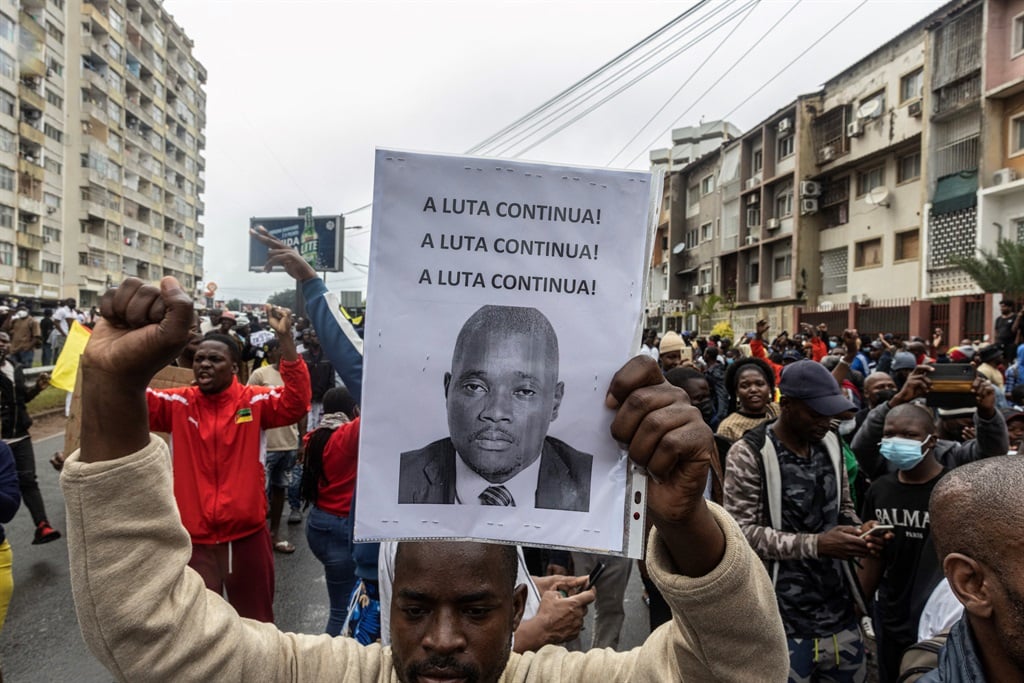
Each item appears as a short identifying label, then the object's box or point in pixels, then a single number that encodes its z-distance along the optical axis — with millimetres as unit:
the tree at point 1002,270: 15391
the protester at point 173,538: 1234
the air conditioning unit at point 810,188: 28266
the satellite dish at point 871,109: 24234
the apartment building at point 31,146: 42562
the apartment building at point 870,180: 23078
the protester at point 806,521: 2977
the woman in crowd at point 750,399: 4812
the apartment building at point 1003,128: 18422
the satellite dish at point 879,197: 24094
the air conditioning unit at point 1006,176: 18578
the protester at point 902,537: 3195
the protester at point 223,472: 3668
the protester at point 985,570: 1454
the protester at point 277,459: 6473
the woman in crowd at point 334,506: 4047
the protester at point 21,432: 5113
